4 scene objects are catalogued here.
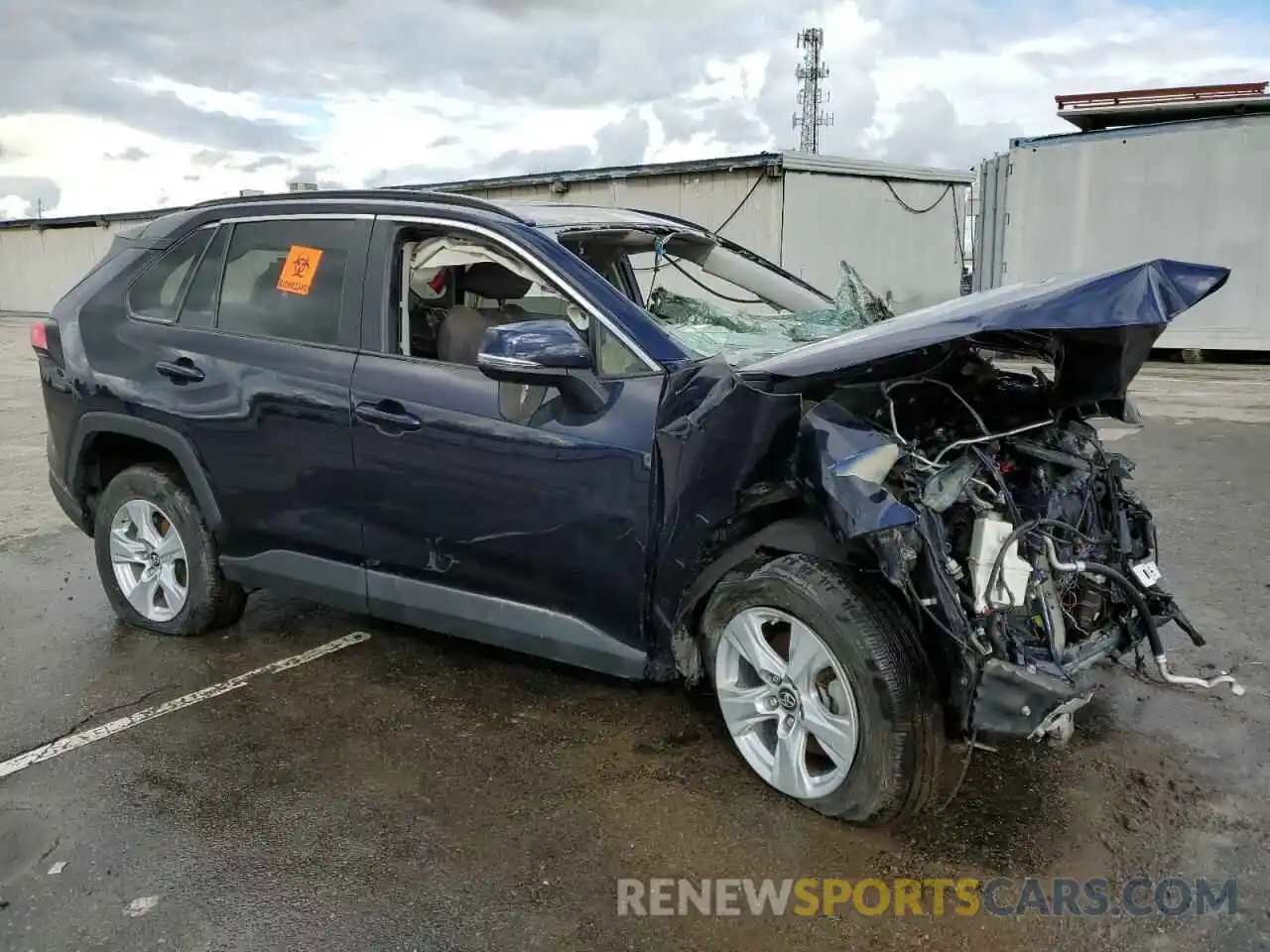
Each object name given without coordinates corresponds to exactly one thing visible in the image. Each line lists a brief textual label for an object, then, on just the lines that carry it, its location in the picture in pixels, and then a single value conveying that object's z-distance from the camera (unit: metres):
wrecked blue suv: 2.85
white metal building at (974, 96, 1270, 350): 13.38
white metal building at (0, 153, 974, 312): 14.38
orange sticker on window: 3.97
